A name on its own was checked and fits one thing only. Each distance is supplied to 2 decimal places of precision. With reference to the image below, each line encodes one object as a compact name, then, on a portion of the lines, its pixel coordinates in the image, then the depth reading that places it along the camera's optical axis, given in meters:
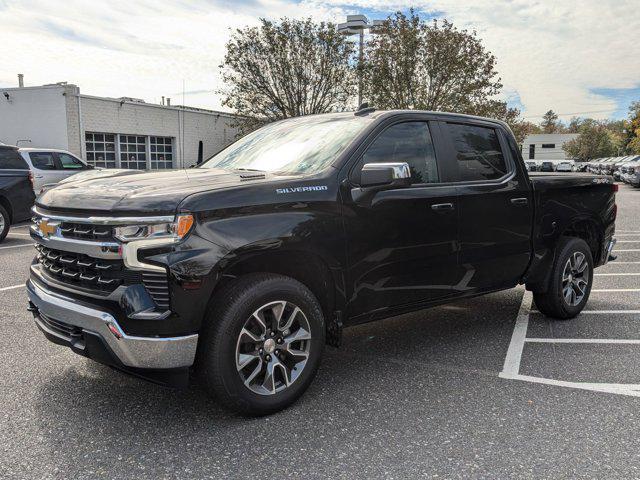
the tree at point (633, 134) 39.62
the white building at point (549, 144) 97.06
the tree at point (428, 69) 26.83
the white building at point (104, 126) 24.14
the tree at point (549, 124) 143.50
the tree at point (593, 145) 91.09
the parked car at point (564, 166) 55.25
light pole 26.48
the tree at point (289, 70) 26.53
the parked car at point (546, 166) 55.66
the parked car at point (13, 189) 10.29
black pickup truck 3.09
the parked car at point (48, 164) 13.95
